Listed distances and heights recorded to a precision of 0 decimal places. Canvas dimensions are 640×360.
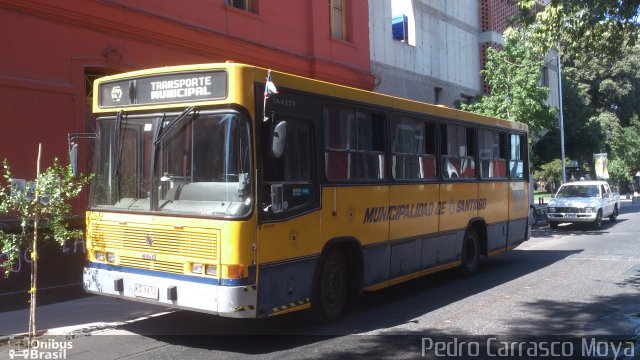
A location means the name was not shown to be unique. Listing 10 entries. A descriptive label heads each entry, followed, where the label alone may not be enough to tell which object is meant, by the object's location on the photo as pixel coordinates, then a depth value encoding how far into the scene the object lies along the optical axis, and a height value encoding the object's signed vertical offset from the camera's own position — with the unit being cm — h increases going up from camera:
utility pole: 2904 +373
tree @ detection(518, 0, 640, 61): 891 +294
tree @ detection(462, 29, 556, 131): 1938 +364
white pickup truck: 2053 -41
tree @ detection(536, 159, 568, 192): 4362 +168
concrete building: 1966 +590
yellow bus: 591 +7
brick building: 916 +310
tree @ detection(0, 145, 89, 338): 629 -4
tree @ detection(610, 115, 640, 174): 4759 +421
